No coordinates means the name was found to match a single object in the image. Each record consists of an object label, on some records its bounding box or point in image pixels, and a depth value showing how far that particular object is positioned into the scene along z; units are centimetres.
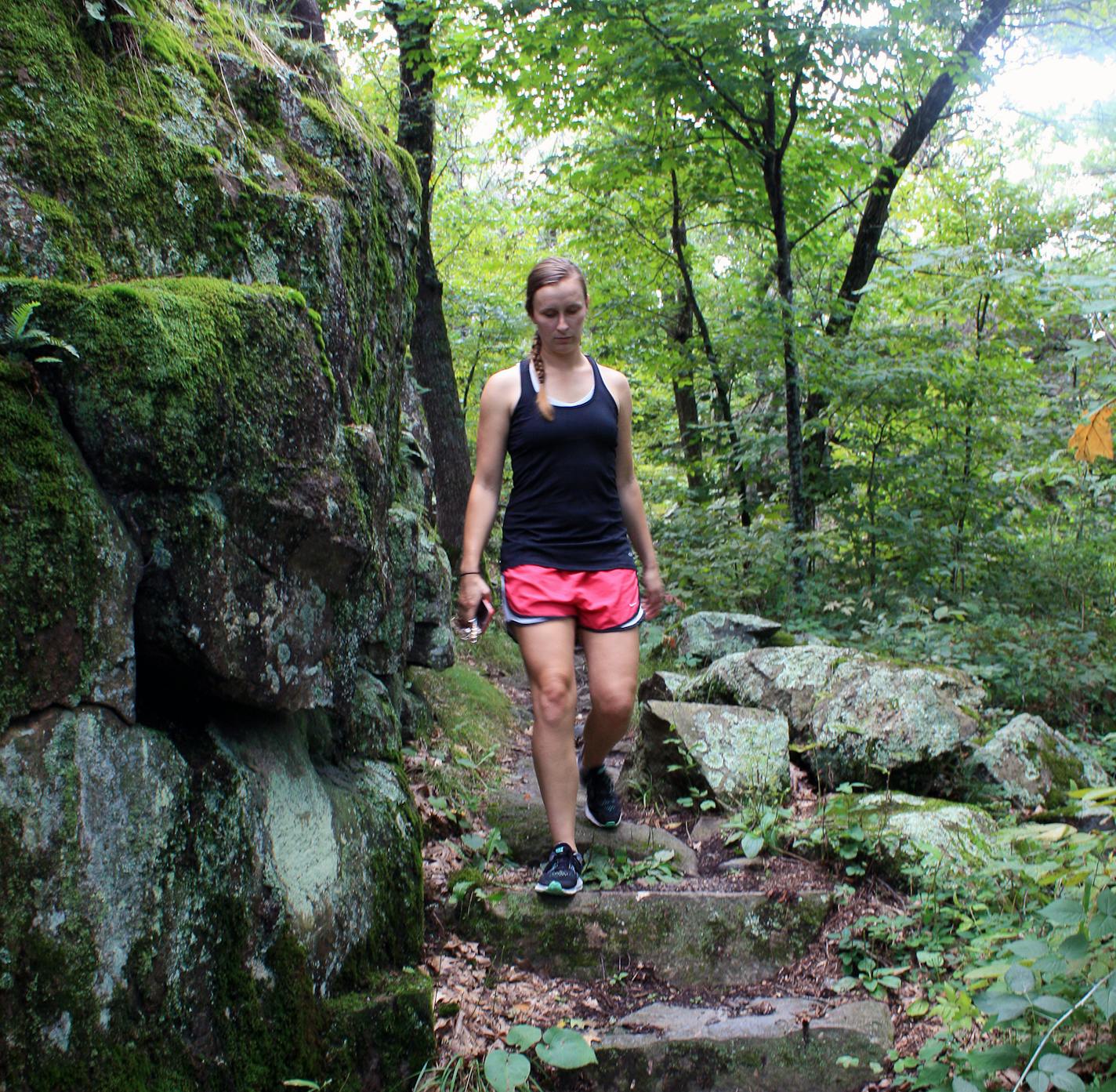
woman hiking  349
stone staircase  267
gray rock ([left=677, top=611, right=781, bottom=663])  759
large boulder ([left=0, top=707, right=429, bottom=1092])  181
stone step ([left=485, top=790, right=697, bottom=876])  401
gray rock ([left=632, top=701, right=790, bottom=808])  457
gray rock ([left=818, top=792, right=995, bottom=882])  346
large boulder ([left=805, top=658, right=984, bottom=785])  460
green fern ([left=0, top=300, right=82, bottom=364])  200
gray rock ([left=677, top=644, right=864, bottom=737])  539
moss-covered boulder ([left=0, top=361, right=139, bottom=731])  187
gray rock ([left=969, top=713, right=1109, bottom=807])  456
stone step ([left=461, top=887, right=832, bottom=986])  329
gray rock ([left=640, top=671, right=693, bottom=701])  609
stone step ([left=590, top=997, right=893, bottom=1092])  266
